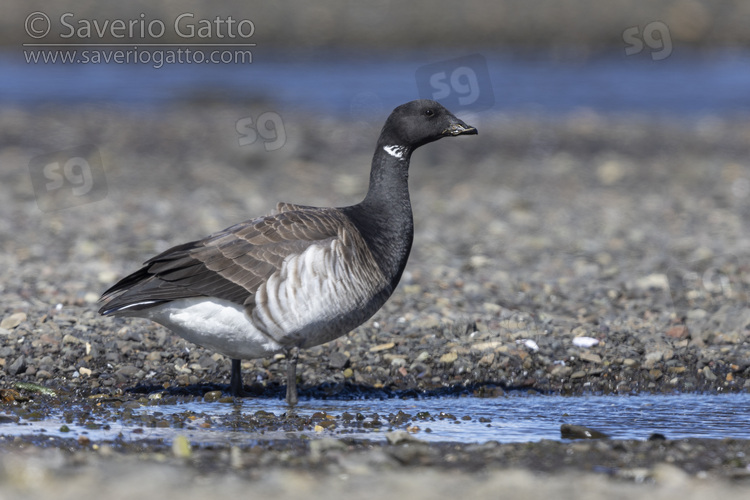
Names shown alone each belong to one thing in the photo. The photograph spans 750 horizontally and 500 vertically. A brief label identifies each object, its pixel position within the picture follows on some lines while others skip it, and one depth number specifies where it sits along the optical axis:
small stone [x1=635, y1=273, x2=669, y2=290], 24.25
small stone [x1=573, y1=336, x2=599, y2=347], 20.08
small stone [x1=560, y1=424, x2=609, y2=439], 14.82
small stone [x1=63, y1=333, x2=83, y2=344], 19.28
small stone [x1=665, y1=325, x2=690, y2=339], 20.64
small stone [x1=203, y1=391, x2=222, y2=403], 17.66
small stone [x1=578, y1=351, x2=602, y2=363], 19.34
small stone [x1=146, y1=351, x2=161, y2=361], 19.16
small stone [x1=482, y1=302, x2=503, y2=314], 22.47
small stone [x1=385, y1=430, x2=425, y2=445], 14.34
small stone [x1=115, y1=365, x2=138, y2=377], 18.39
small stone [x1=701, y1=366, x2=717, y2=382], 18.83
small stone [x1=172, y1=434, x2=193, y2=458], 13.35
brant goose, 16.45
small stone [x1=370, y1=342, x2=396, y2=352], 19.78
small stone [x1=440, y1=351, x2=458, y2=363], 19.36
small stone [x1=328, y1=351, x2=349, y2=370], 19.12
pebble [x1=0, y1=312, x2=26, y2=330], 20.06
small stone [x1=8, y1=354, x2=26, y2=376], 18.09
